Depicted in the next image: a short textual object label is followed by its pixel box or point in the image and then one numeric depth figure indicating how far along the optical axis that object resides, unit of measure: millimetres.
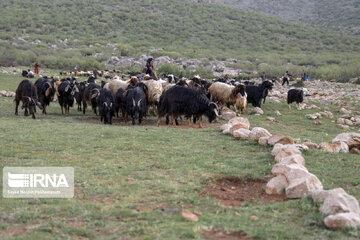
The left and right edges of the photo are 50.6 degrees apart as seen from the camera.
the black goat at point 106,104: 13961
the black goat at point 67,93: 16252
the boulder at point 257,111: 18562
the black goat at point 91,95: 15477
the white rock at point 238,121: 11909
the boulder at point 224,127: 11774
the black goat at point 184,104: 13508
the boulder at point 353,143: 9571
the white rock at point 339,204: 4758
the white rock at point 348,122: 17614
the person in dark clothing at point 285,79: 33738
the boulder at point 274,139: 9110
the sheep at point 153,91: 15391
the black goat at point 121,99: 15005
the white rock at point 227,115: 16312
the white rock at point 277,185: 6086
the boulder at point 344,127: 16703
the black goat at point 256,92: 20281
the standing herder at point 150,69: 18273
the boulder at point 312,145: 9336
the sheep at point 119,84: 16788
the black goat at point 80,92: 17859
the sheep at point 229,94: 17875
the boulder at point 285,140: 8852
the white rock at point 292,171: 5977
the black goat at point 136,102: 13930
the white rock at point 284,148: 7703
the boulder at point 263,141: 9375
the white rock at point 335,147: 9098
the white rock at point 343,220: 4512
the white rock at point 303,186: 5703
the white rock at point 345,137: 9690
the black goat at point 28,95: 14219
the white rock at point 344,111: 20477
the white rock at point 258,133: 9719
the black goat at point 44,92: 16125
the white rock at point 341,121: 17738
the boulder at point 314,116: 18606
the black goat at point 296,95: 21469
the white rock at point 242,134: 10193
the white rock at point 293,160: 6723
